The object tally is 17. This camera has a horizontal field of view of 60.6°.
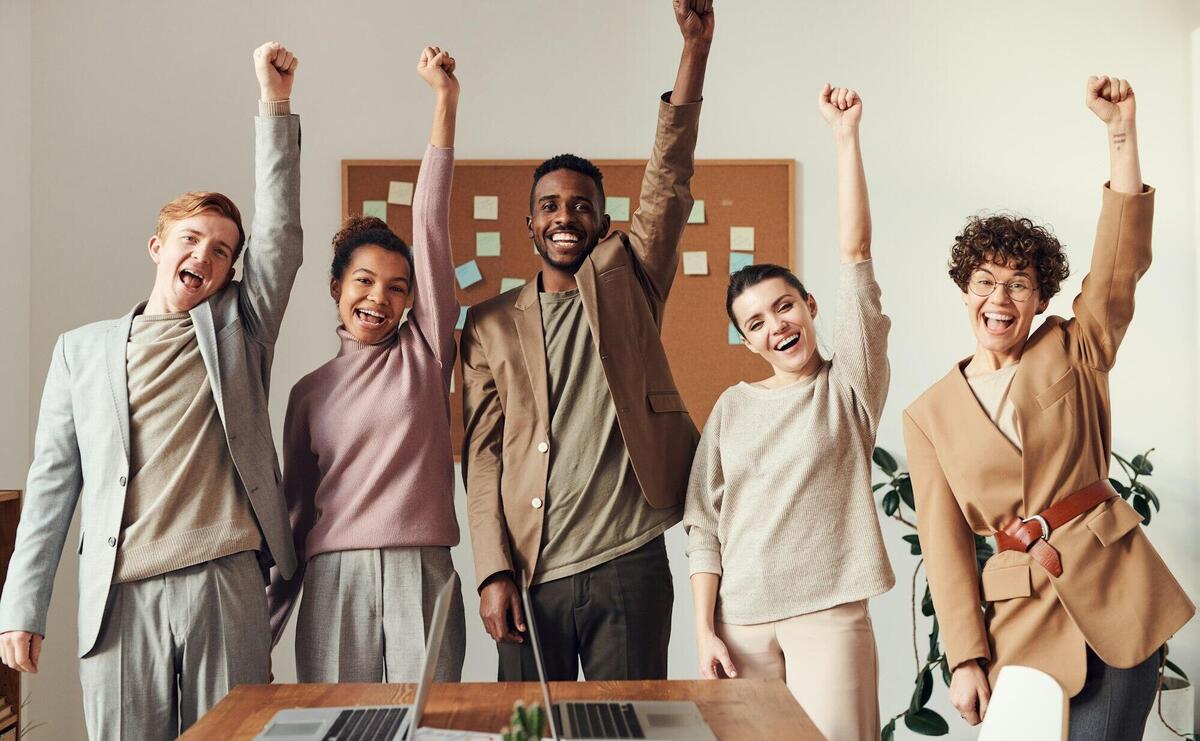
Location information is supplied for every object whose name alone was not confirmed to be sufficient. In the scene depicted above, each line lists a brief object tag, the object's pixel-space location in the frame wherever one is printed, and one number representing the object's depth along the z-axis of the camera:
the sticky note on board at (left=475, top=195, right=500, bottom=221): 3.43
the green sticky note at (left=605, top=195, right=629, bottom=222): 3.45
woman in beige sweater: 1.82
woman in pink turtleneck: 2.03
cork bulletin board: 3.43
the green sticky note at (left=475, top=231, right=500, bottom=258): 3.44
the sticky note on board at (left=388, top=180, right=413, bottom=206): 3.43
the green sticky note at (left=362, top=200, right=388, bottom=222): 3.43
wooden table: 1.37
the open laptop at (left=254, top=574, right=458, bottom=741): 1.30
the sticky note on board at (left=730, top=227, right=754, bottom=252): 3.45
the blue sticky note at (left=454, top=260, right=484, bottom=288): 3.42
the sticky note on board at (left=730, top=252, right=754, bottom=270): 3.44
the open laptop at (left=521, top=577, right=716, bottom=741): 1.31
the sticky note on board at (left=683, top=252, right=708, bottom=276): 3.44
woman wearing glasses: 1.79
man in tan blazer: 2.10
